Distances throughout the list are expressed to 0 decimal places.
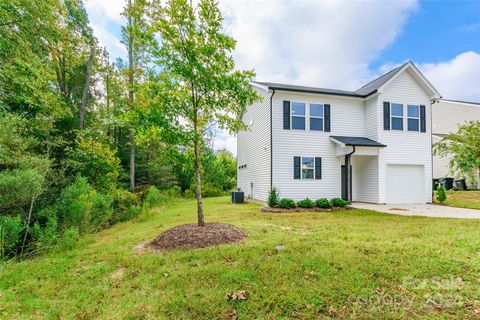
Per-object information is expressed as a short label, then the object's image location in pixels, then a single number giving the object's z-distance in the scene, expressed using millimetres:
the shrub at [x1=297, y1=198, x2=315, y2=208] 10805
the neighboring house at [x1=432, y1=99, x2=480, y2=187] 21578
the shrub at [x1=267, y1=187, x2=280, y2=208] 10781
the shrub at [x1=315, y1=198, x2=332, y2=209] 10711
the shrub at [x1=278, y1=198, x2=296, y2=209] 10648
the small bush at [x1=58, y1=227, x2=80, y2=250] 5589
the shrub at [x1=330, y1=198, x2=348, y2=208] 10914
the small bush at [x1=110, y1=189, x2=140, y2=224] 9641
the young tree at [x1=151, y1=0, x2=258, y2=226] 5359
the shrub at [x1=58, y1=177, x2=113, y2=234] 6469
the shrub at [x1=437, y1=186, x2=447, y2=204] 12211
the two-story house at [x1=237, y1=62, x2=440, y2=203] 12062
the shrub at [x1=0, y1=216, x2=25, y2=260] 4801
